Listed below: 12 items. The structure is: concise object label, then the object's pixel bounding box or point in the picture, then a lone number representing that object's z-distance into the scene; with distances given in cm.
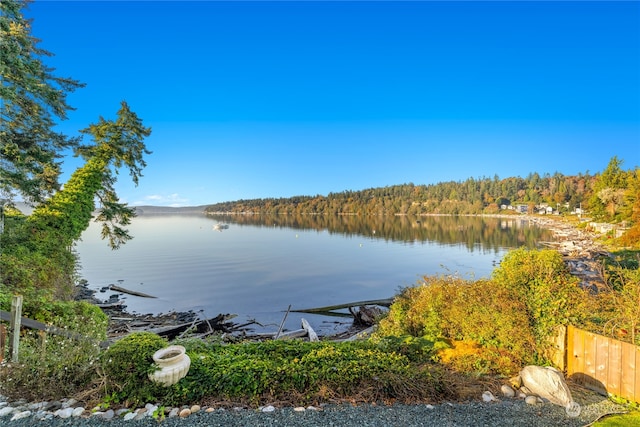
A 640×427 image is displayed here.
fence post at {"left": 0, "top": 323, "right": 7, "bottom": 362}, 591
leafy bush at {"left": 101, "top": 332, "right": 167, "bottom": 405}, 496
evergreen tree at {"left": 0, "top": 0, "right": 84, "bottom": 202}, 1135
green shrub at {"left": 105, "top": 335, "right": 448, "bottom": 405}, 506
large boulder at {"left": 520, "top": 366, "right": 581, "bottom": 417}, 517
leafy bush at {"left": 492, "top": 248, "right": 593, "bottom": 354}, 630
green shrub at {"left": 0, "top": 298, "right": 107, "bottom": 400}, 509
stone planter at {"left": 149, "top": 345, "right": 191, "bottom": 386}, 501
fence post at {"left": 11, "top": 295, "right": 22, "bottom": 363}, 595
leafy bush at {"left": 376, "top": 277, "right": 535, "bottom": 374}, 631
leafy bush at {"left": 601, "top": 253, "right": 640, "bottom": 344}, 583
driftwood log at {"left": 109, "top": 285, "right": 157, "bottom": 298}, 2091
